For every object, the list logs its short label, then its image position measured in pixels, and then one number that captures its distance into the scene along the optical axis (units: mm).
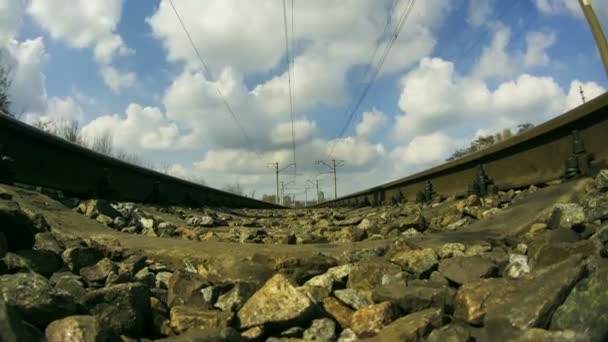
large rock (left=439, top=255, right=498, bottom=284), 2895
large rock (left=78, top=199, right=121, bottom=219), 5207
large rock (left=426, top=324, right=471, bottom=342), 2150
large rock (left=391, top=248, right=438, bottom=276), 3154
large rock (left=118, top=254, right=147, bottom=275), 3129
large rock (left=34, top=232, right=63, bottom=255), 3186
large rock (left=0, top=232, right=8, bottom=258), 2600
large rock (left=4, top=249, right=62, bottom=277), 2576
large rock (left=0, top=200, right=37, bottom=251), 2839
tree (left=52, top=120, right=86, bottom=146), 24883
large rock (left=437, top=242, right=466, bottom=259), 3486
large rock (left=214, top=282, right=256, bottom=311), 2629
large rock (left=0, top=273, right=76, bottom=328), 2096
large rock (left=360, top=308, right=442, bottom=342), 2240
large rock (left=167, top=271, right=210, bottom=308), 2694
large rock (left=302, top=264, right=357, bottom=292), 2965
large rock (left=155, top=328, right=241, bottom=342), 2096
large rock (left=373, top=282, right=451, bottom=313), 2561
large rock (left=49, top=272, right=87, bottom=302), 2480
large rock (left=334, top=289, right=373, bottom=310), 2725
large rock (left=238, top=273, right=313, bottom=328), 2414
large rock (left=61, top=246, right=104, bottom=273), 3023
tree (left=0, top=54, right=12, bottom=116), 23000
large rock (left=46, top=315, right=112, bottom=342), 1955
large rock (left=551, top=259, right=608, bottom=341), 2066
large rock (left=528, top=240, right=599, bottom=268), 2725
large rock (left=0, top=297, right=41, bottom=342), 1770
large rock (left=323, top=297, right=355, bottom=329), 2628
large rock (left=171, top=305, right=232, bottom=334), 2344
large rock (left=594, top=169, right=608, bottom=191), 4105
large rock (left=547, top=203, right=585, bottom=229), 3545
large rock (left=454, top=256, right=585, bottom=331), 2213
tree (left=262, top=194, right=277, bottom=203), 84375
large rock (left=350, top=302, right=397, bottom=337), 2467
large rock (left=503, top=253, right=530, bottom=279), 2891
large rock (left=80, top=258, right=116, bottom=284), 2896
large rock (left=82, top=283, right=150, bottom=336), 2289
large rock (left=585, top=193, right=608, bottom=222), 3482
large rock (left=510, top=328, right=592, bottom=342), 2020
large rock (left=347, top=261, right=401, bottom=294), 3041
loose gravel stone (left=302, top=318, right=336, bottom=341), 2438
